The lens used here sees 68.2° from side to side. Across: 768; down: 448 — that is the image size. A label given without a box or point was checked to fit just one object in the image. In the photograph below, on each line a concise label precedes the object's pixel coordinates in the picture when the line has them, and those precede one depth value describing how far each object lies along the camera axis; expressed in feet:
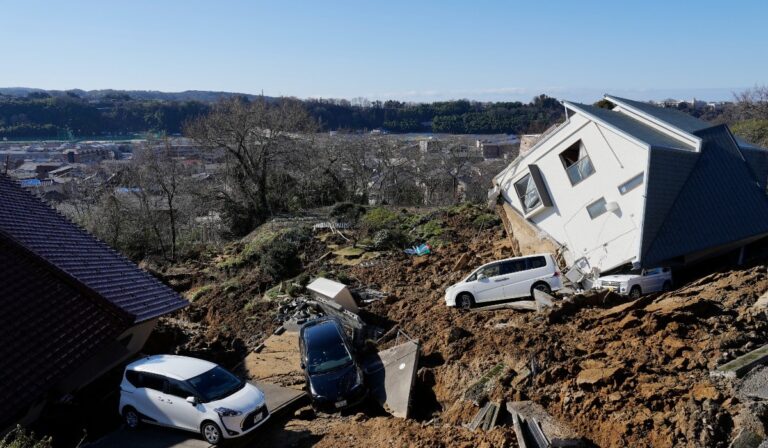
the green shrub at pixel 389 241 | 82.17
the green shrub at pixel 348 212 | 101.76
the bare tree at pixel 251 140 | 118.42
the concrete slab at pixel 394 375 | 40.60
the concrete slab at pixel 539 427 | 27.91
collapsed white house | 54.34
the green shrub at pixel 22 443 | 24.95
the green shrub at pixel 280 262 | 76.33
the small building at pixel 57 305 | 36.47
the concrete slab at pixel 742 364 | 29.32
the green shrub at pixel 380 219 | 90.94
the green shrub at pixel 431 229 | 84.26
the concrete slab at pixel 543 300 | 49.16
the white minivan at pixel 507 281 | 53.52
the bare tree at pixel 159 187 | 115.14
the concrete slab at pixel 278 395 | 41.96
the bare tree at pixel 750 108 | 165.31
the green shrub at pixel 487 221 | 84.99
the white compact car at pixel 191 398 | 35.94
